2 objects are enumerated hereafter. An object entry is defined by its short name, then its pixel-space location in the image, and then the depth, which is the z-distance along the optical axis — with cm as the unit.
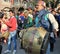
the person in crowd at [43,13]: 297
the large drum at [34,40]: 195
